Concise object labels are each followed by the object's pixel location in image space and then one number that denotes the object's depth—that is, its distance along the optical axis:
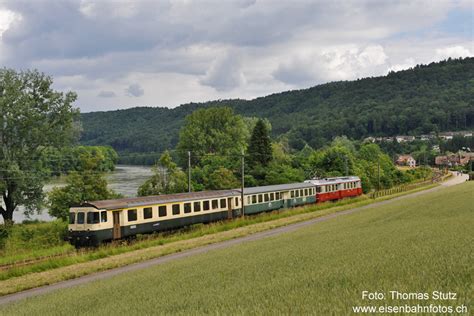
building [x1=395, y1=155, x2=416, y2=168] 184.50
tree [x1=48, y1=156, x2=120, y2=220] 41.00
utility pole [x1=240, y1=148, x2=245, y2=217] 44.07
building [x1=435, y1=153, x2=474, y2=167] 183.88
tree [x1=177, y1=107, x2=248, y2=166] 84.81
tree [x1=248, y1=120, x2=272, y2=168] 79.19
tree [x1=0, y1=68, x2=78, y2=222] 42.47
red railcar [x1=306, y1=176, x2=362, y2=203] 57.97
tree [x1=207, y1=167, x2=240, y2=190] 61.19
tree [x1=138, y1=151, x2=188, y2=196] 53.38
